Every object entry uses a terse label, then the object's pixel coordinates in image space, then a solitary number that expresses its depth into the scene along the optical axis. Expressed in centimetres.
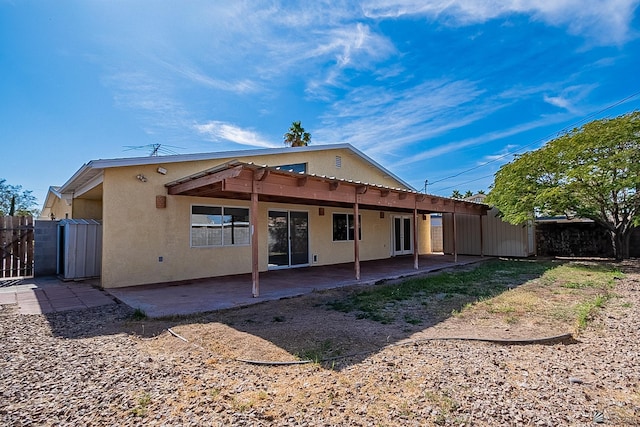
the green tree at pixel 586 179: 1085
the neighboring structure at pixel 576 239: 1455
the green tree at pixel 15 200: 2682
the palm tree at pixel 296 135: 2222
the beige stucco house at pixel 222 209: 733
